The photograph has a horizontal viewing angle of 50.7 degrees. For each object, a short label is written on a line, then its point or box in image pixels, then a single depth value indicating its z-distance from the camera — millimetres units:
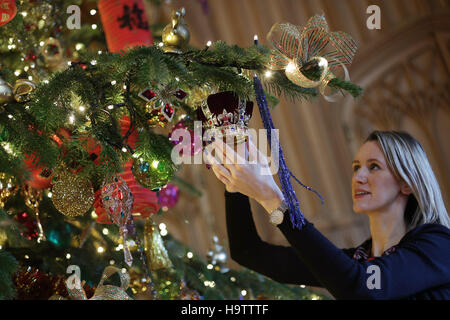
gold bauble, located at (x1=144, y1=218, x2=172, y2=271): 1182
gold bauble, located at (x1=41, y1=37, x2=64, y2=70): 1337
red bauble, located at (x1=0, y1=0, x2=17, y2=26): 897
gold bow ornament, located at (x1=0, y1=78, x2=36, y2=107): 814
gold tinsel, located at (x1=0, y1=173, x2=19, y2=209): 941
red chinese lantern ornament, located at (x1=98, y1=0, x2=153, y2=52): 1396
